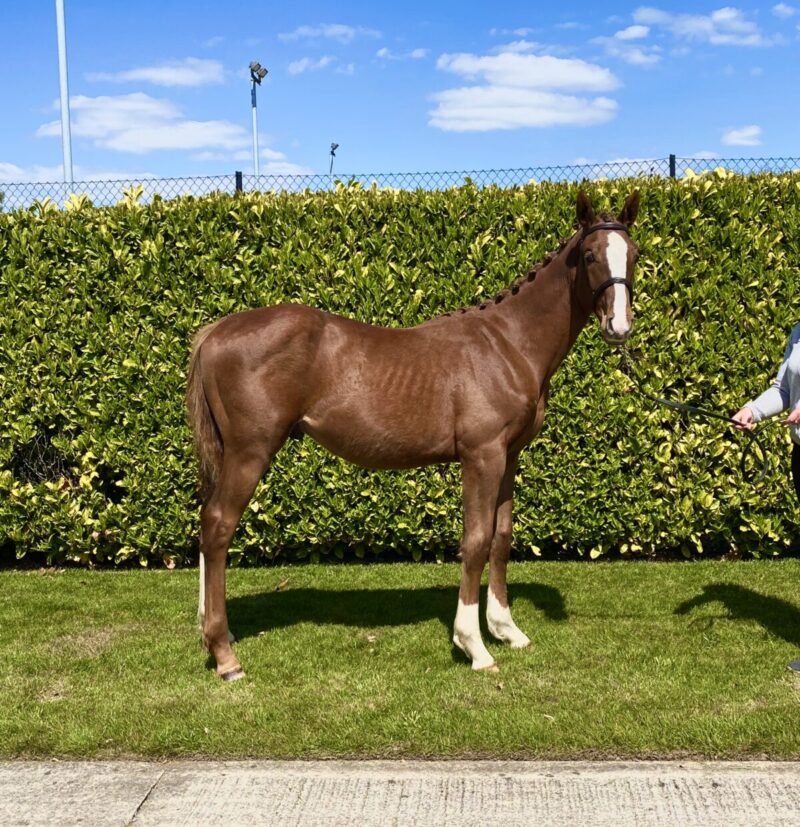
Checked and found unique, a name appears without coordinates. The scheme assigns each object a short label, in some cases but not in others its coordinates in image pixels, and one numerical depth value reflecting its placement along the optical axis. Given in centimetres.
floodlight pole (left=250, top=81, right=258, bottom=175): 2108
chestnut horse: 472
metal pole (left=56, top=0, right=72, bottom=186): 1321
